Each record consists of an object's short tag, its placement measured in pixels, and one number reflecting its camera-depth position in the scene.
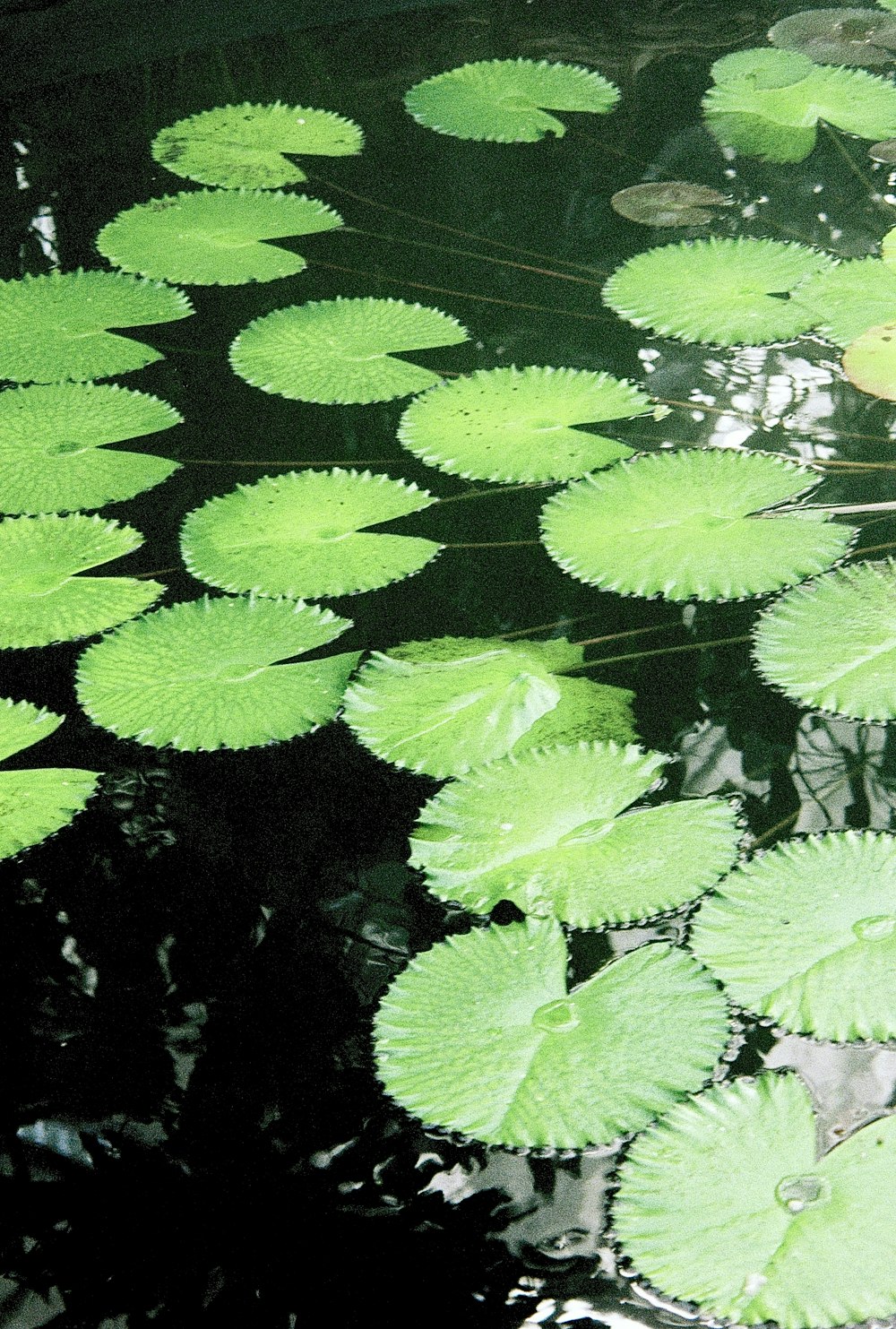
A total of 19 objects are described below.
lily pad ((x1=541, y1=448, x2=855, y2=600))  4.43
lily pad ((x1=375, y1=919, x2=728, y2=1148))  4.01
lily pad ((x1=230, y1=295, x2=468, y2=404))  4.74
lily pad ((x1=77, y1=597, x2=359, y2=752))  4.33
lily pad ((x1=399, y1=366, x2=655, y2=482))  4.60
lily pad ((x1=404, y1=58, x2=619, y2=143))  5.28
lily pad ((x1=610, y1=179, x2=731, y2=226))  5.04
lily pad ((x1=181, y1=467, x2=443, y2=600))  4.48
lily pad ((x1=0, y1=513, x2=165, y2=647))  4.45
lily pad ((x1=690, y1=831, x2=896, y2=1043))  4.05
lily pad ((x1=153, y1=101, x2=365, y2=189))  5.20
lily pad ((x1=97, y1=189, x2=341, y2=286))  4.95
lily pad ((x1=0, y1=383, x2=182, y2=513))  4.62
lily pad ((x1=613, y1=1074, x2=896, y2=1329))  3.75
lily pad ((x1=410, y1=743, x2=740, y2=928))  4.15
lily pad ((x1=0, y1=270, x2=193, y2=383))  4.80
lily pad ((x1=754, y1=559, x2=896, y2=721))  4.30
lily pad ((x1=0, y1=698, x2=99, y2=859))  4.26
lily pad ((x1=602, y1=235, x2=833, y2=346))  4.78
